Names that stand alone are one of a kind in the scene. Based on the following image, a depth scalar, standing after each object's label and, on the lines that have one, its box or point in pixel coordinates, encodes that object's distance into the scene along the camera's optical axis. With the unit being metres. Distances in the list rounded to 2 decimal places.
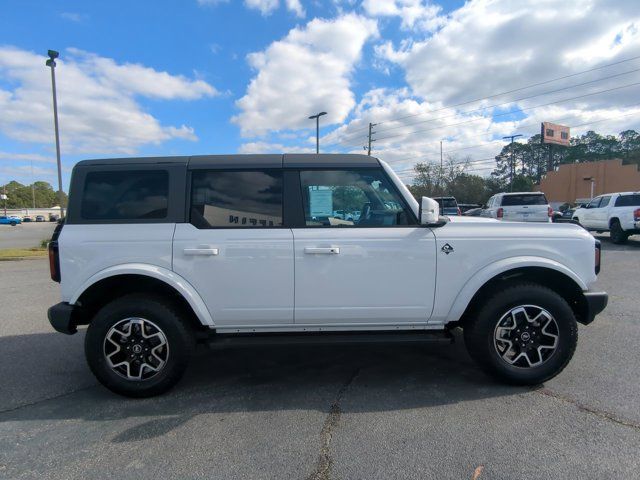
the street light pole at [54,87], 13.85
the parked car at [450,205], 20.30
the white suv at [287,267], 3.41
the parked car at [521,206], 14.82
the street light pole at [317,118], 27.62
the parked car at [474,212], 23.20
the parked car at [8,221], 63.24
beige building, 54.09
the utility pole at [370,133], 43.63
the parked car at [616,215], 13.75
